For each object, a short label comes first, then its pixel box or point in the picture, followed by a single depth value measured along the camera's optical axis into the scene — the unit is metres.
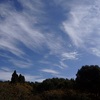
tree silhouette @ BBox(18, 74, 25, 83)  26.89
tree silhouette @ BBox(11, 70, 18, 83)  24.43
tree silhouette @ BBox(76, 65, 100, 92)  18.28
